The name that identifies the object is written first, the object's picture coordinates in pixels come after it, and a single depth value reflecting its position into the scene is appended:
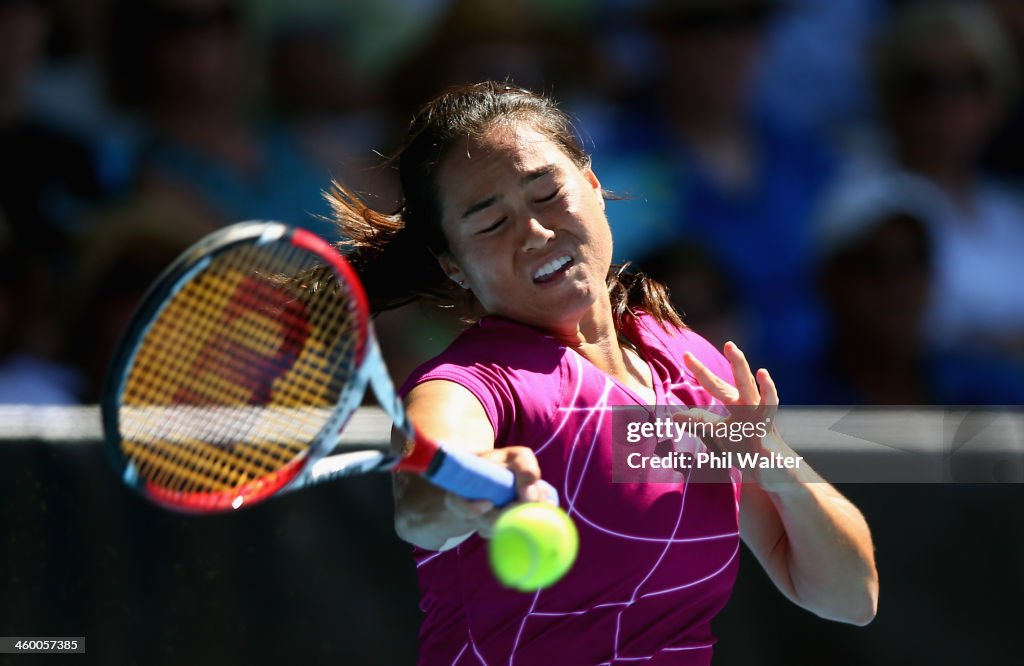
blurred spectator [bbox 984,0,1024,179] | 11.74
